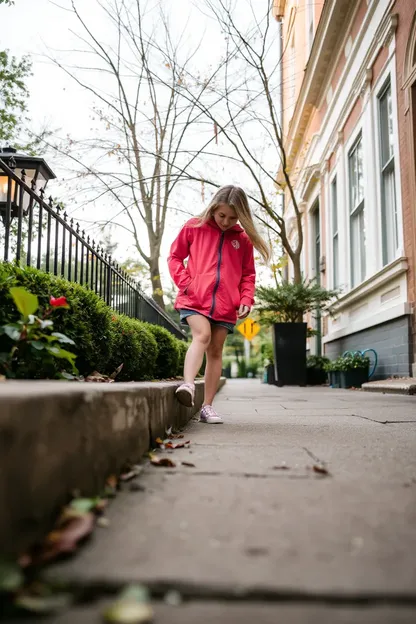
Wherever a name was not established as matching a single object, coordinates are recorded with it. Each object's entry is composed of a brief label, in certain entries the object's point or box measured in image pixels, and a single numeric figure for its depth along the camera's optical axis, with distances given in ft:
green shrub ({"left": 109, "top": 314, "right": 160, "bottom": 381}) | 13.19
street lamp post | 21.75
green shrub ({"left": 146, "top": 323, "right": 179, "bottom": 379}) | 19.79
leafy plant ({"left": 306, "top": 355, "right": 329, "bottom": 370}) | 38.78
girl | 12.10
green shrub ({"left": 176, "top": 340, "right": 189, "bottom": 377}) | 23.46
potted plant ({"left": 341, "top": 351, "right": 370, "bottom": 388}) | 28.30
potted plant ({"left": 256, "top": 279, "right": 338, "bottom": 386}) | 34.50
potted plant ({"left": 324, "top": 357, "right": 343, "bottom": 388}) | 29.79
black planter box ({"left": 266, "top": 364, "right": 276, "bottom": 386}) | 44.69
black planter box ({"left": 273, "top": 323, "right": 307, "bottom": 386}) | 34.60
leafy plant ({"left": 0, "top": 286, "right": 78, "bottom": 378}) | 6.84
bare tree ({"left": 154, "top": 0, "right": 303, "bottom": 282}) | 30.42
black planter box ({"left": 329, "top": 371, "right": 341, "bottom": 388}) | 30.81
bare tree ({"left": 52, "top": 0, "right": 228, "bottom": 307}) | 33.40
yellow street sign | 63.67
